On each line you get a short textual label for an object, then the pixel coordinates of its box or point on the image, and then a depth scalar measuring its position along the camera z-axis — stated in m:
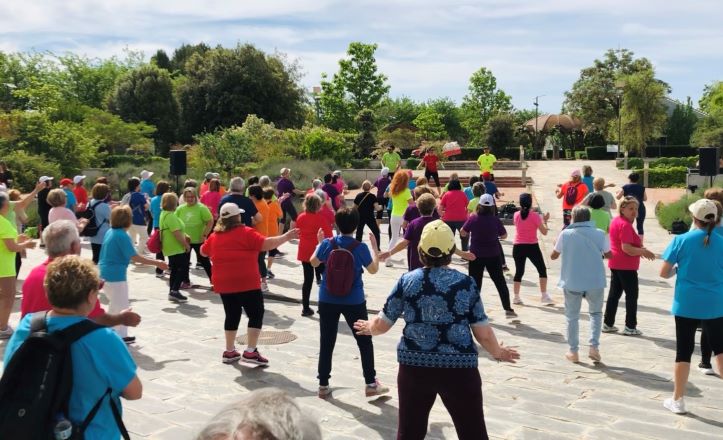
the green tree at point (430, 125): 66.19
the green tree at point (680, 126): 61.19
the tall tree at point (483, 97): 84.06
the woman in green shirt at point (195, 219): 11.16
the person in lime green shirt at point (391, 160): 19.41
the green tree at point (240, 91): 50.59
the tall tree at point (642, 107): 49.28
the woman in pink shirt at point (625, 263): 8.01
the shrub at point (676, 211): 18.81
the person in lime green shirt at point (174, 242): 10.37
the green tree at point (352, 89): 65.19
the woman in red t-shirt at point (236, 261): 7.13
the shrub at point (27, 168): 28.80
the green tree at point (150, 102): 61.38
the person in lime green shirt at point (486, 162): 18.92
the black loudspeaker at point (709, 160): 17.17
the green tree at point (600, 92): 65.31
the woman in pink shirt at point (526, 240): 10.18
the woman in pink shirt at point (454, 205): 12.76
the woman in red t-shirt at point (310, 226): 9.05
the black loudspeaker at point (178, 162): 19.47
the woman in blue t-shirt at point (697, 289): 5.87
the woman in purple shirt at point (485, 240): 9.14
